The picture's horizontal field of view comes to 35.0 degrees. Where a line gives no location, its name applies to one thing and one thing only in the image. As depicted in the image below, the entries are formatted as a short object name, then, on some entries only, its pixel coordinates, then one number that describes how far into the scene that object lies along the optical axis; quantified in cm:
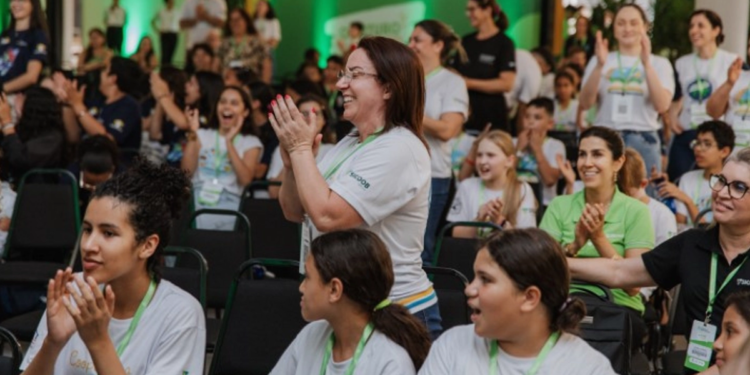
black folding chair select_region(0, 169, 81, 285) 625
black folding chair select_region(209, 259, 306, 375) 403
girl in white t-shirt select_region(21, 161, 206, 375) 318
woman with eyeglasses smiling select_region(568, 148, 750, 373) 367
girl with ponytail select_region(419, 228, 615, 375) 288
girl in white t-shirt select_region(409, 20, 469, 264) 599
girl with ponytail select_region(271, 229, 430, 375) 312
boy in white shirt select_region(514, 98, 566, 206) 734
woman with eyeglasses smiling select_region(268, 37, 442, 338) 319
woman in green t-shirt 488
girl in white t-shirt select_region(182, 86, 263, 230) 701
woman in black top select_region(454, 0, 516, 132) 770
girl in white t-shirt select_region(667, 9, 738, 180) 759
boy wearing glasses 640
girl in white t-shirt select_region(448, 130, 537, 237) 615
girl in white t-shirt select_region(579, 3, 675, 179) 679
